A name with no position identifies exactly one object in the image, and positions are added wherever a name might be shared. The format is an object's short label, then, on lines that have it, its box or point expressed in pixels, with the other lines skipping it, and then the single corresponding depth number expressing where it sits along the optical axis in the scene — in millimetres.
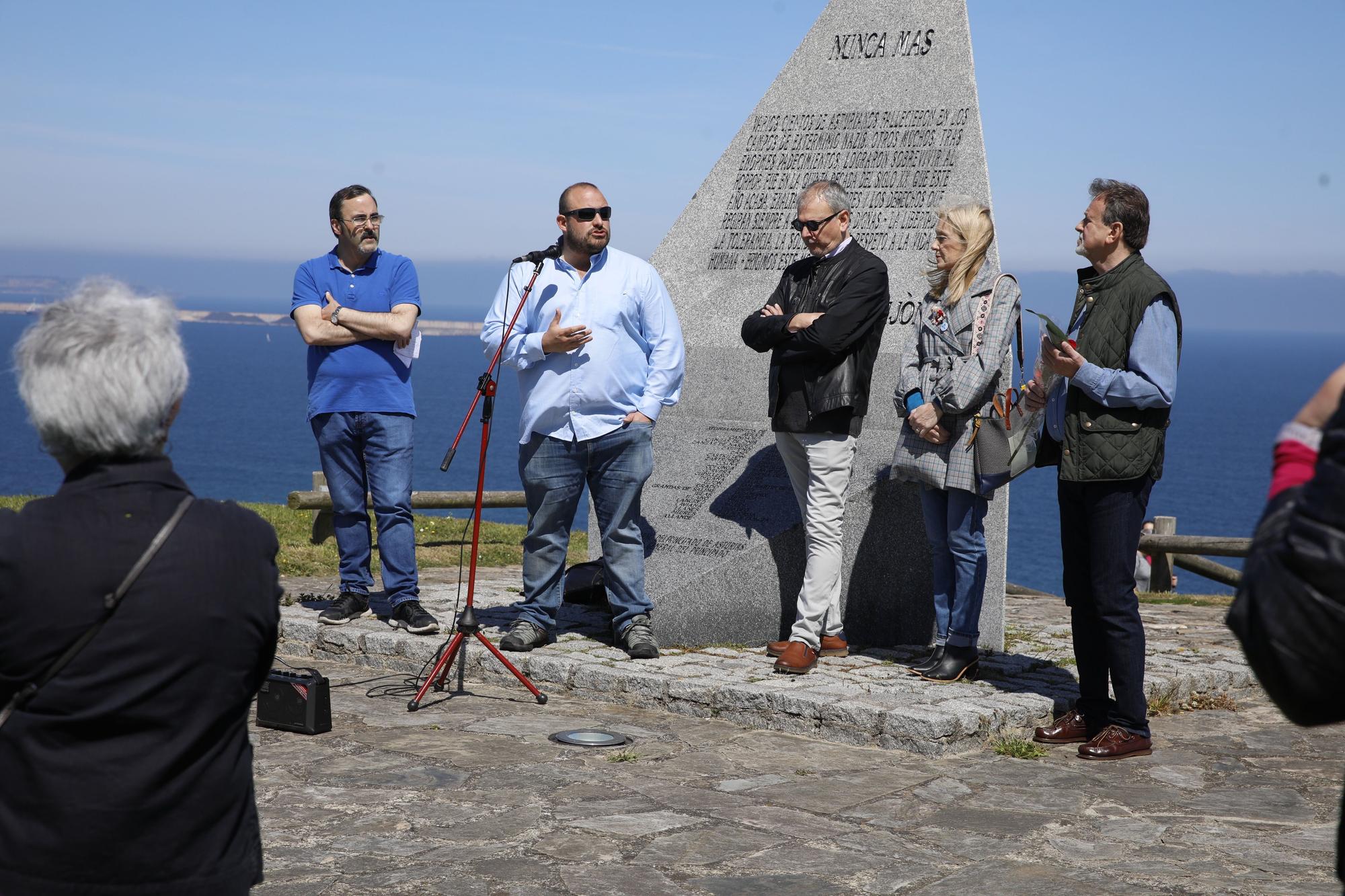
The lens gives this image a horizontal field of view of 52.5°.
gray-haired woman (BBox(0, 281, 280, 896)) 2006
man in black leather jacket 6035
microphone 6234
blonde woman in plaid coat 5797
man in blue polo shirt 6727
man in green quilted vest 5016
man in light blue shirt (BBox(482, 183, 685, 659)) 6332
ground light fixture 5270
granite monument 6891
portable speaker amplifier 5305
